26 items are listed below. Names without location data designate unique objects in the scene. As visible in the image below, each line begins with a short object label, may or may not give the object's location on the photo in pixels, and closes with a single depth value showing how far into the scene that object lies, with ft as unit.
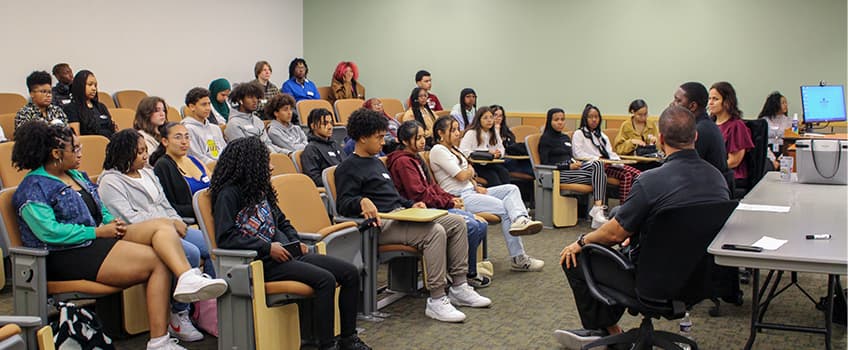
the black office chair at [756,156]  15.61
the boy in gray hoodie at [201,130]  17.76
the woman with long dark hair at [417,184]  15.29
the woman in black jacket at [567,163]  22.02
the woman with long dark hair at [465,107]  27.78
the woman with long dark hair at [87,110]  19.81
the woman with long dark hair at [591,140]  23.44
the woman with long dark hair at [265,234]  10.81
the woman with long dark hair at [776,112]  26.71
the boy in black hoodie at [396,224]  13.53
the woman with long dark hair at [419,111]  26.43
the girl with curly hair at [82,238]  10.52
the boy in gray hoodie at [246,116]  19.81
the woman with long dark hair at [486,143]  22.40
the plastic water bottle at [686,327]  12.69
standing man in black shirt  13.75
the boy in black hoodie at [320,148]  17.22
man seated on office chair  9.94
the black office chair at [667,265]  9.50
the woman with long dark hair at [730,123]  15.19
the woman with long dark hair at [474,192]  16.71
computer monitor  25.66
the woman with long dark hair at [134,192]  12.50
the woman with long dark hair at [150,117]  16.65
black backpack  9.63
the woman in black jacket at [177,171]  13.94
